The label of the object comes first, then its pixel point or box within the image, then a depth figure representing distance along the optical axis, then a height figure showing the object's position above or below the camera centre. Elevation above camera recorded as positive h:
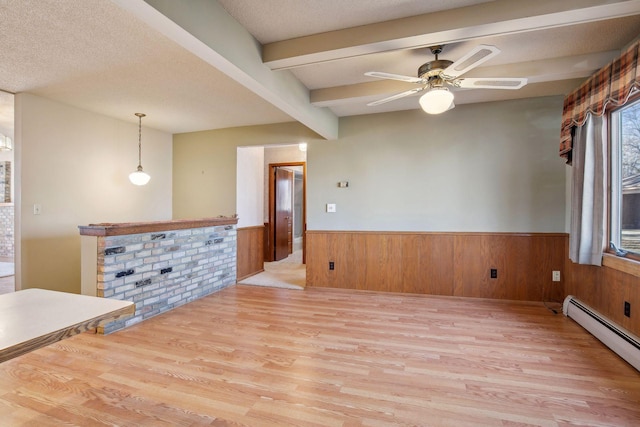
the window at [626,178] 2.54 +0.27
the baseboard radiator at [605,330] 2.29 -1.01
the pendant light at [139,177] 4.20 +0.42
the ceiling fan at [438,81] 2.34 +1.03
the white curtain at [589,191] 2.77 +0.17
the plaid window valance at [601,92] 2.15 +0.95
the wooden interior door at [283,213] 6.72 -0.10
